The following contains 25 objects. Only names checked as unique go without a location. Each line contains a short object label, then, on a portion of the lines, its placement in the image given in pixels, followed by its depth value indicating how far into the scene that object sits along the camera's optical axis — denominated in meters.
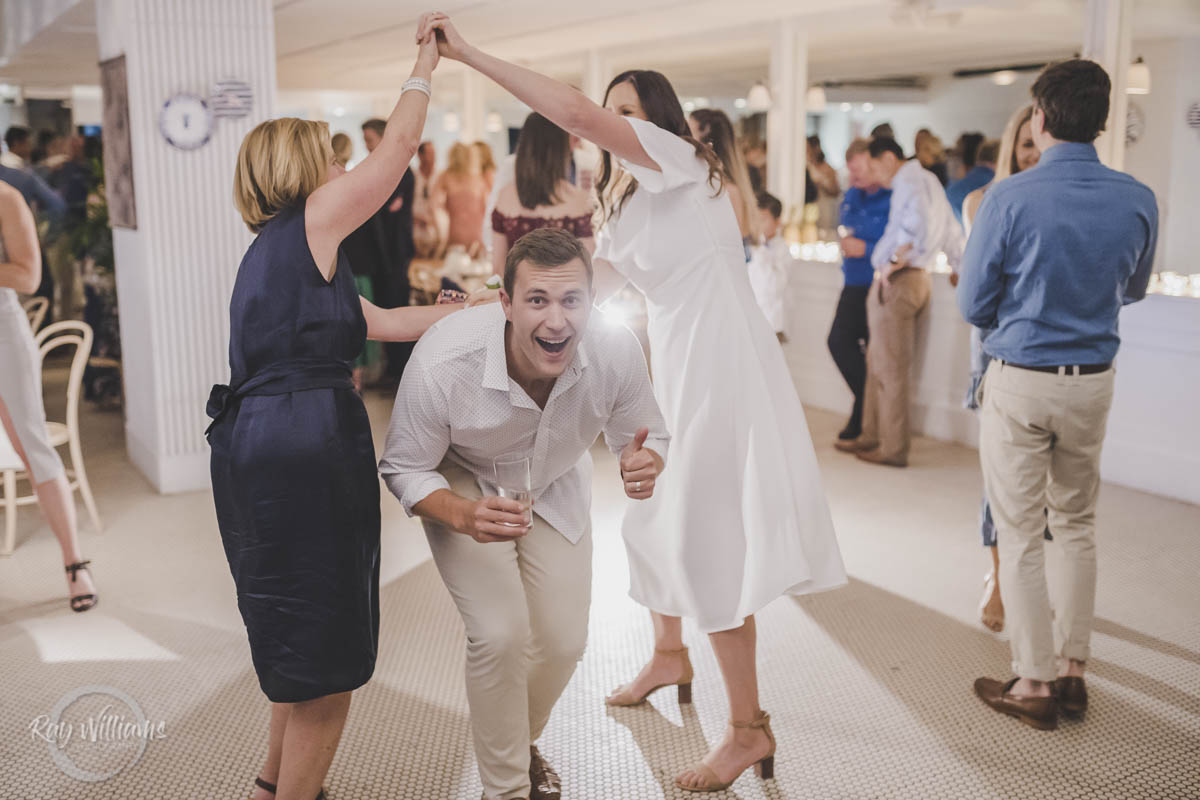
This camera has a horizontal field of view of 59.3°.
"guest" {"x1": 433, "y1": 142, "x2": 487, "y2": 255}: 7.25
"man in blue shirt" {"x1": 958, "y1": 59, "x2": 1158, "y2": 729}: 2.56
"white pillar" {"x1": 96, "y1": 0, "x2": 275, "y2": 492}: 4.62
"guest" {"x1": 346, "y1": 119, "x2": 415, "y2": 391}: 6.68
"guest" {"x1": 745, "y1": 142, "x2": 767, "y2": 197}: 7.34
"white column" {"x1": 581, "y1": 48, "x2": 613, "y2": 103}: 10.42
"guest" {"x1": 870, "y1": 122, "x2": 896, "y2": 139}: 5.37
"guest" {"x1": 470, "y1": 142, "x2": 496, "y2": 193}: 8.10
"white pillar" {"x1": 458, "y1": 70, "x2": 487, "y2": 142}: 12.76
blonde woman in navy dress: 1.93
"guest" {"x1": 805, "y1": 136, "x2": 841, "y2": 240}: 8.43
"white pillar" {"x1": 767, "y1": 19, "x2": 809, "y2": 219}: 7.99
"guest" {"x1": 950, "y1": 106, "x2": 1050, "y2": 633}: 3.20
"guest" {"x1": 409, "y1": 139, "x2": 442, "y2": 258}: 7.28
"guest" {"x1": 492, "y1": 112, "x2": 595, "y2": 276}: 3.59
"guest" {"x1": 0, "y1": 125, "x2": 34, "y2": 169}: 8.62
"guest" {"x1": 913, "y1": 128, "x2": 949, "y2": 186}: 7.19
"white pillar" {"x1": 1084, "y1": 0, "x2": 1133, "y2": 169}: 5.12
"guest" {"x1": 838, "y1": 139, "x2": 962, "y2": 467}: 5.09
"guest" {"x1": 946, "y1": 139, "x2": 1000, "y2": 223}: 6.17
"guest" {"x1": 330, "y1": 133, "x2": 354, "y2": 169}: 4.56
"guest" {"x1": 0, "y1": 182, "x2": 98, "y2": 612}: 3.37
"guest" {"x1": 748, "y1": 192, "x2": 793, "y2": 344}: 5.07
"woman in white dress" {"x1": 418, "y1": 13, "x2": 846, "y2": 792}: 2.33
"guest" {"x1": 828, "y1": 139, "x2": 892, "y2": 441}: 5.44
